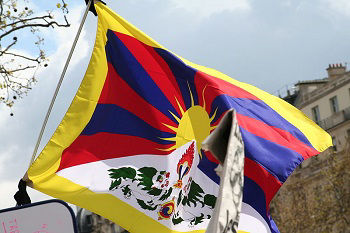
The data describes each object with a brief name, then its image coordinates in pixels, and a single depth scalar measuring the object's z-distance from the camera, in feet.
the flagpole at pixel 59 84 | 33.48
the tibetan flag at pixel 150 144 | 36.51
